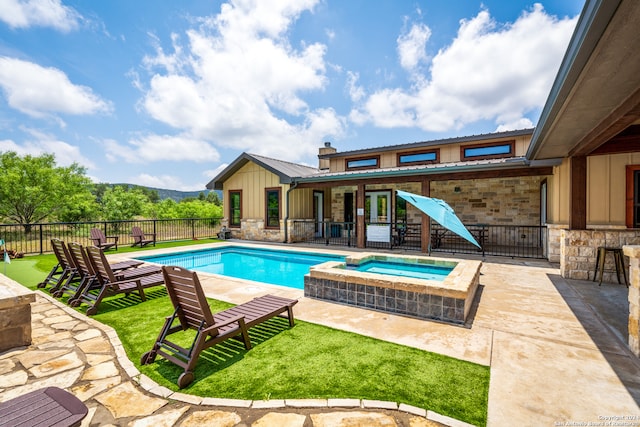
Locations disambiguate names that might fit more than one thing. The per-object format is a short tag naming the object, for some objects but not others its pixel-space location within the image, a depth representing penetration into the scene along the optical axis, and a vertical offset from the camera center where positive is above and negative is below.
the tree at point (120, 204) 39.00 +1.43
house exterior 3.04 +1.29
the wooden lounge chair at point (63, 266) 5.35 -1.05
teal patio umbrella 6.21 +0.07
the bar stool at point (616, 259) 5.76 -0.87
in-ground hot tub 4.07 -1.20
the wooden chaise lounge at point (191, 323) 2.69 -1.16
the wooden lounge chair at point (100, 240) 10.28 -0.92
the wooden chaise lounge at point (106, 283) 4.62 -1.20
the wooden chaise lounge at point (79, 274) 4.88 -1.07
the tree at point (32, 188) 25.42 +2.37
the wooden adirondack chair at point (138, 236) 11.64 -0.88
